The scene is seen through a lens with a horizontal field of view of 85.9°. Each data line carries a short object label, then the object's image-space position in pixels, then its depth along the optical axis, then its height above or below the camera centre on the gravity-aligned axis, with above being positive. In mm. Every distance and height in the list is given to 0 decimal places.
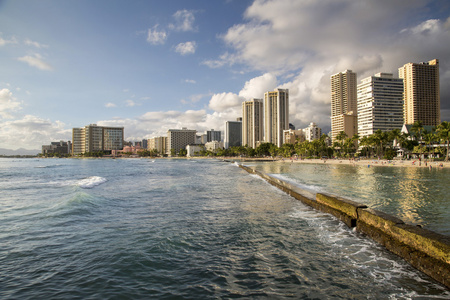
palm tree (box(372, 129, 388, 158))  87188 +4665
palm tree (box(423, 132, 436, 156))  74188 +3937
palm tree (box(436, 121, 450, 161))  62272 +4953
